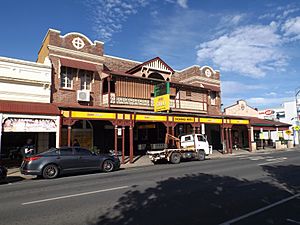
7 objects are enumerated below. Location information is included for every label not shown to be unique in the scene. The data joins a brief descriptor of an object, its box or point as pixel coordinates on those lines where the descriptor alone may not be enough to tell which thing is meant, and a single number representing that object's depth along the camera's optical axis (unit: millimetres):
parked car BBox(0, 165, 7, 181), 11562
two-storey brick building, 19797
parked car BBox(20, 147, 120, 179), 12188
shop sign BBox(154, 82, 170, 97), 22219
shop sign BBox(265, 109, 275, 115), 50562
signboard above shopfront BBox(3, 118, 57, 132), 14992
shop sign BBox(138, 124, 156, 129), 23056
